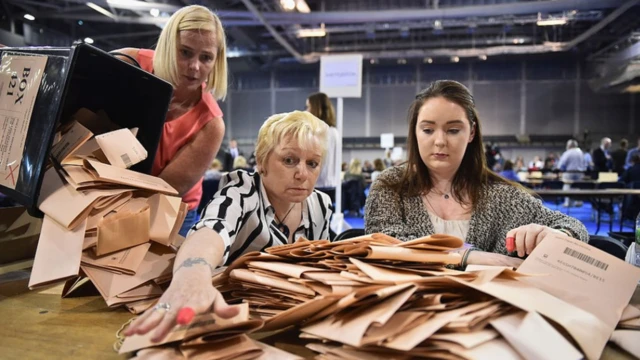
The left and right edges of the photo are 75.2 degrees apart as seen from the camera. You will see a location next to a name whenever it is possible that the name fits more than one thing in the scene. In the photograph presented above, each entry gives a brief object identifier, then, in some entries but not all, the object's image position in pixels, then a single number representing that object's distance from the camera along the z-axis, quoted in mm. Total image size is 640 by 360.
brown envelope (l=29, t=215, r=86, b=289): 825
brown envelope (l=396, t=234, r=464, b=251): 786
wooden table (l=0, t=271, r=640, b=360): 695
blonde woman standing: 1364
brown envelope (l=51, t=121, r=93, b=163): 978
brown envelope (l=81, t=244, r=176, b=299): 884
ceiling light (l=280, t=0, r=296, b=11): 10397
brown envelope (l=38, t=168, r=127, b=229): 866
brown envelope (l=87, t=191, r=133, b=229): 900
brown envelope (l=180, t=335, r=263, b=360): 606
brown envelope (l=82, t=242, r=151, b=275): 897
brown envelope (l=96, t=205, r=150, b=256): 896
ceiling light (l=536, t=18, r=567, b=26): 11016
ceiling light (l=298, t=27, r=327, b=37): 12281
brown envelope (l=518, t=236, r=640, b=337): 758
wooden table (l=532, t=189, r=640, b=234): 4781
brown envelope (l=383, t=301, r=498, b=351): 569
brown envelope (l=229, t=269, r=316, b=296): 741
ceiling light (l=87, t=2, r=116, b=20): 9498
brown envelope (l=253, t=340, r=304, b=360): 625
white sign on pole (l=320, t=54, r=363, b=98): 4613
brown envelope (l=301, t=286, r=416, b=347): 583
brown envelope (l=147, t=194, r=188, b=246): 965
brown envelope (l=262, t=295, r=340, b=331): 667
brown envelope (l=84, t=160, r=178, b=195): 928
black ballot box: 884
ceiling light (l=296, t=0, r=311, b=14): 10646
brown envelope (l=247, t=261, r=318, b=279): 764
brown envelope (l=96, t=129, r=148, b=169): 1009
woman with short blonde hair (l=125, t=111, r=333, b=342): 963
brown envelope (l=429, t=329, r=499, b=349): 578
